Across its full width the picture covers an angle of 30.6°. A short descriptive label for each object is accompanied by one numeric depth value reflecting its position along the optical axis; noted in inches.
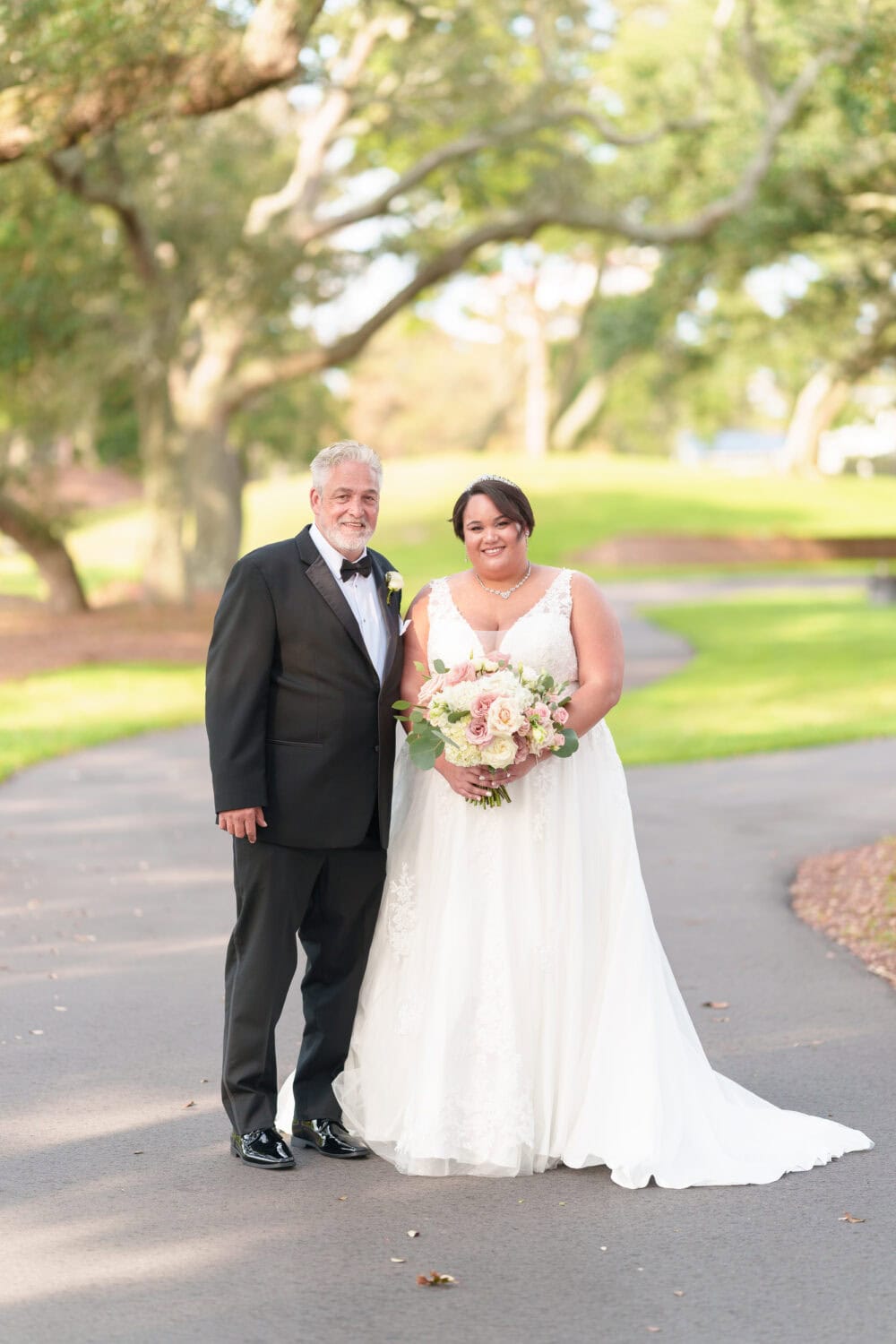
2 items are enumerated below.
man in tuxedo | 207.5
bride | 207.3
